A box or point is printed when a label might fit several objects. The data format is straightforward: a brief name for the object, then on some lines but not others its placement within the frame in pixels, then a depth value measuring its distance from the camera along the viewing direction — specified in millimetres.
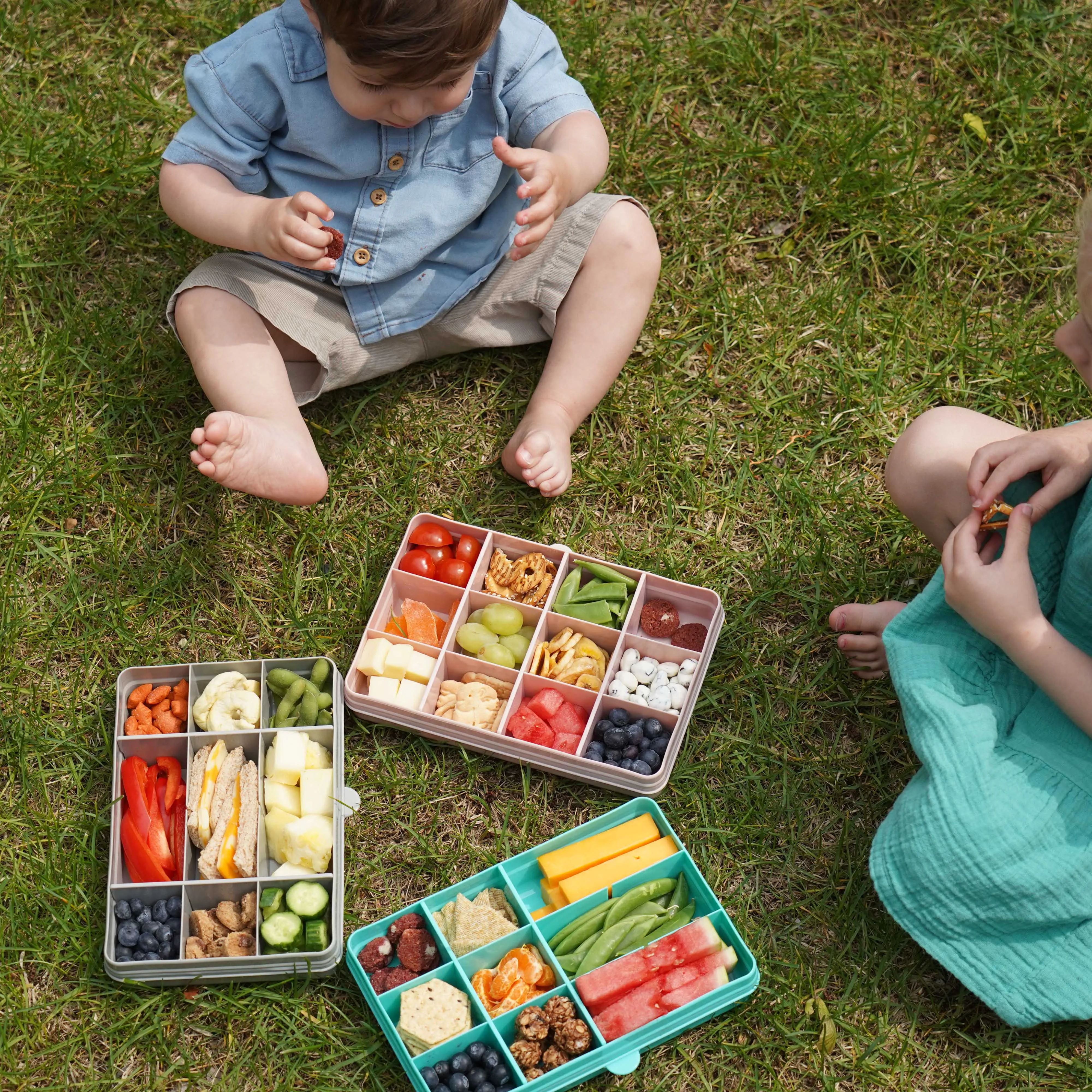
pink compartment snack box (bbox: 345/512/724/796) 2143
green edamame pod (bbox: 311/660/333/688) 2143
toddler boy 2016
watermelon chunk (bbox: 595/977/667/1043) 1941
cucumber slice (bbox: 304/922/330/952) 1959
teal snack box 1919
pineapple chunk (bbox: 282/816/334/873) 2002
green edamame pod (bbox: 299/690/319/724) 2107
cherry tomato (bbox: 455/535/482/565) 2279
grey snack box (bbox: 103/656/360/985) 1967
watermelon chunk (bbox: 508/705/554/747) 2143
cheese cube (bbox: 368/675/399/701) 2158
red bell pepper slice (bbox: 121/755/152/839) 2043
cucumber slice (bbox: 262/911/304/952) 1944
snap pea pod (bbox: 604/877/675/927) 2035
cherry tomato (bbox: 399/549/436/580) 2252
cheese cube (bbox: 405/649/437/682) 2176
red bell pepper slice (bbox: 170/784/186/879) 2043
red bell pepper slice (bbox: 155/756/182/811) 2094
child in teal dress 1830
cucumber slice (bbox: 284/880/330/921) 1978
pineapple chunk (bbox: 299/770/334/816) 2053
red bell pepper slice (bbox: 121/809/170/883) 2006
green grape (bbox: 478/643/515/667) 2191
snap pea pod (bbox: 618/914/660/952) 2012
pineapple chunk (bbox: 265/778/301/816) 2059
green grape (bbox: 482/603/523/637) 2217
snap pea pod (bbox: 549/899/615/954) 2045
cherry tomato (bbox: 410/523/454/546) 2279
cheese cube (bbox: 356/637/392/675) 2146
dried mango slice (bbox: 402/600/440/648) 2217
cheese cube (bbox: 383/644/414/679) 2156
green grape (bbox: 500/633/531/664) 2225
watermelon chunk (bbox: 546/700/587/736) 2168
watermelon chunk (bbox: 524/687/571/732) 2174
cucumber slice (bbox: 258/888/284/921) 1977
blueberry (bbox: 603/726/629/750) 2131
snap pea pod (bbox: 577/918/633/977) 1998
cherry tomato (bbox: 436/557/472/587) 2252
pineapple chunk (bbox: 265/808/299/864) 2035
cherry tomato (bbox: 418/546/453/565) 2271
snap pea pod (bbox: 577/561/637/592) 2262
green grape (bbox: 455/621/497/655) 2199
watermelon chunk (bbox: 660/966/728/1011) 1961
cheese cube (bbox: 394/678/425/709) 2164
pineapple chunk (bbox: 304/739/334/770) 2098
